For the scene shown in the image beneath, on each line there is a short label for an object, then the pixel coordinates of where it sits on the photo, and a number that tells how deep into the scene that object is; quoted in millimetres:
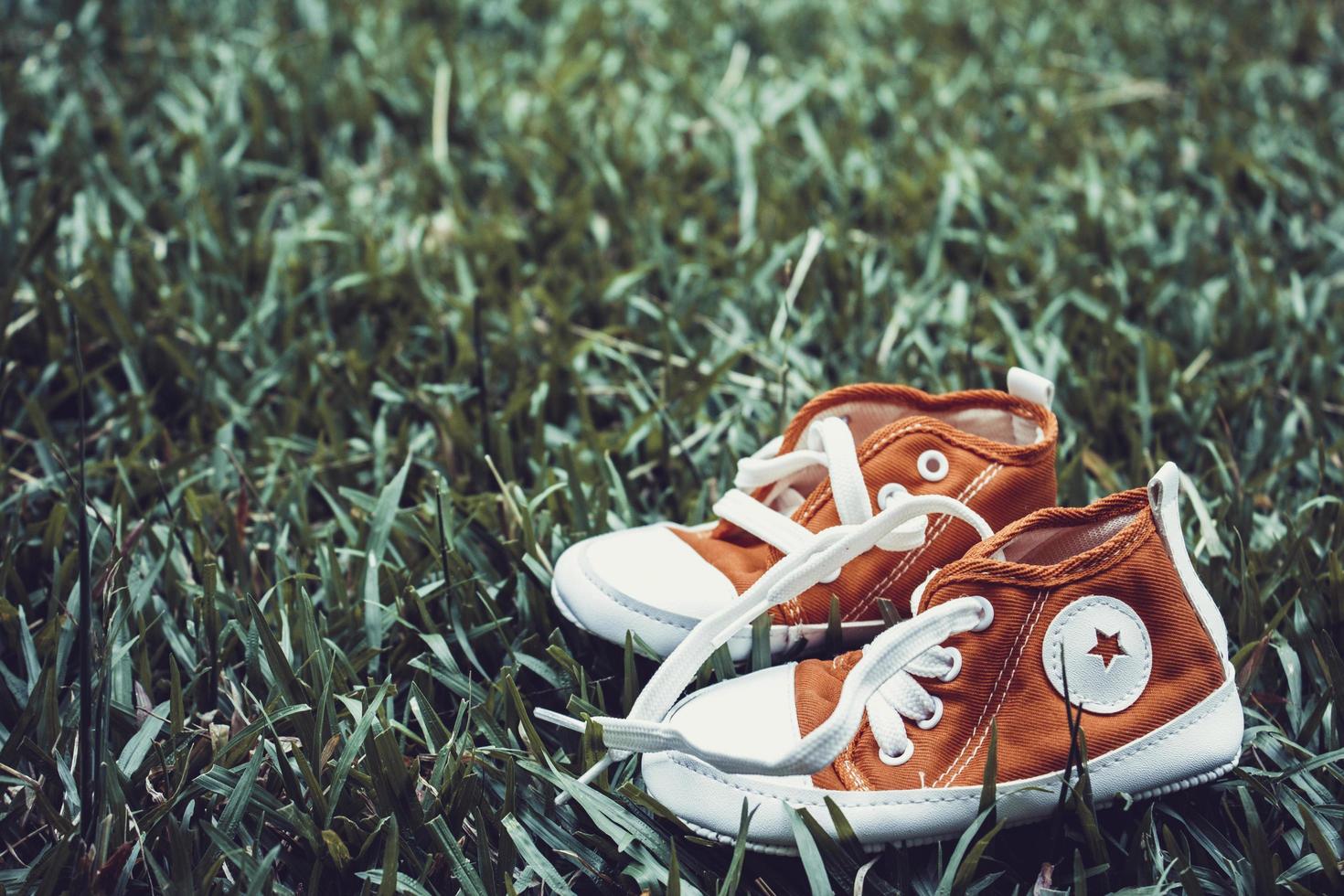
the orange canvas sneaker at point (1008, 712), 592
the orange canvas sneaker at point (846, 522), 626
